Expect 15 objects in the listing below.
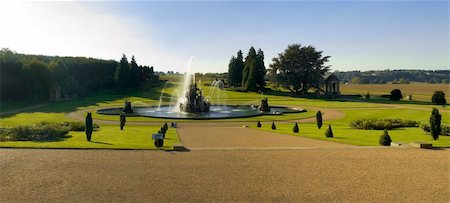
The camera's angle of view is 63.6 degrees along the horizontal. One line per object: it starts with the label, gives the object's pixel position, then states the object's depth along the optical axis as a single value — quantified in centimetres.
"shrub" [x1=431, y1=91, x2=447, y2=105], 6688
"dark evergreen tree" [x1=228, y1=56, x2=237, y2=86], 11246
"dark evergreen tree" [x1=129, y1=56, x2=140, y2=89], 10562
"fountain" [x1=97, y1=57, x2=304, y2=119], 5078
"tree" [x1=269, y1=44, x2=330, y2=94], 9681
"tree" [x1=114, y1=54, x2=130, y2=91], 10225
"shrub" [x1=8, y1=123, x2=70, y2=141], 2919
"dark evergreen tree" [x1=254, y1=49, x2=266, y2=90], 10200
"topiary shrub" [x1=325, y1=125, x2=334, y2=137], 3110
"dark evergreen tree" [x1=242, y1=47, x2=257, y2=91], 10075
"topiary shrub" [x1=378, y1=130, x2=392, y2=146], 2644
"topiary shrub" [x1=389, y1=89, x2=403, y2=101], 8162
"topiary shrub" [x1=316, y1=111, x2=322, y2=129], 3744
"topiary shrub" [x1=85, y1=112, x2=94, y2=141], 2751
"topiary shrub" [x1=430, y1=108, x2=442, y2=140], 2892
